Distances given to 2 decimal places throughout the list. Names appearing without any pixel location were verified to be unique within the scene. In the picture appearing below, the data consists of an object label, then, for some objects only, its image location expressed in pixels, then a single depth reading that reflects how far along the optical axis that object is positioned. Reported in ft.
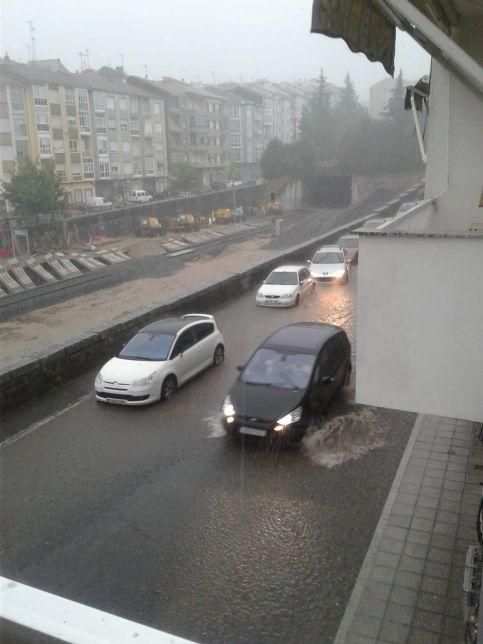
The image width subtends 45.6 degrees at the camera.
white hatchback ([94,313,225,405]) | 34.81
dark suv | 28.81
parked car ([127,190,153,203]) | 203.41
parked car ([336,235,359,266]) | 84.69
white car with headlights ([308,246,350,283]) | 72.38
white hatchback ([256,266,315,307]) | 61.93
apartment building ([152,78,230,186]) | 246.27
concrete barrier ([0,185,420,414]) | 34.64
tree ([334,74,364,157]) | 282.36
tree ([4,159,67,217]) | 152.56
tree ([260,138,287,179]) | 257.55
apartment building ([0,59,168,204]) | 166.09
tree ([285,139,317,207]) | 254.88
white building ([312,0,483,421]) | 15.40
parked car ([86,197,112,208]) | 184.14
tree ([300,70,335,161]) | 267.18
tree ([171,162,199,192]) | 225.97
